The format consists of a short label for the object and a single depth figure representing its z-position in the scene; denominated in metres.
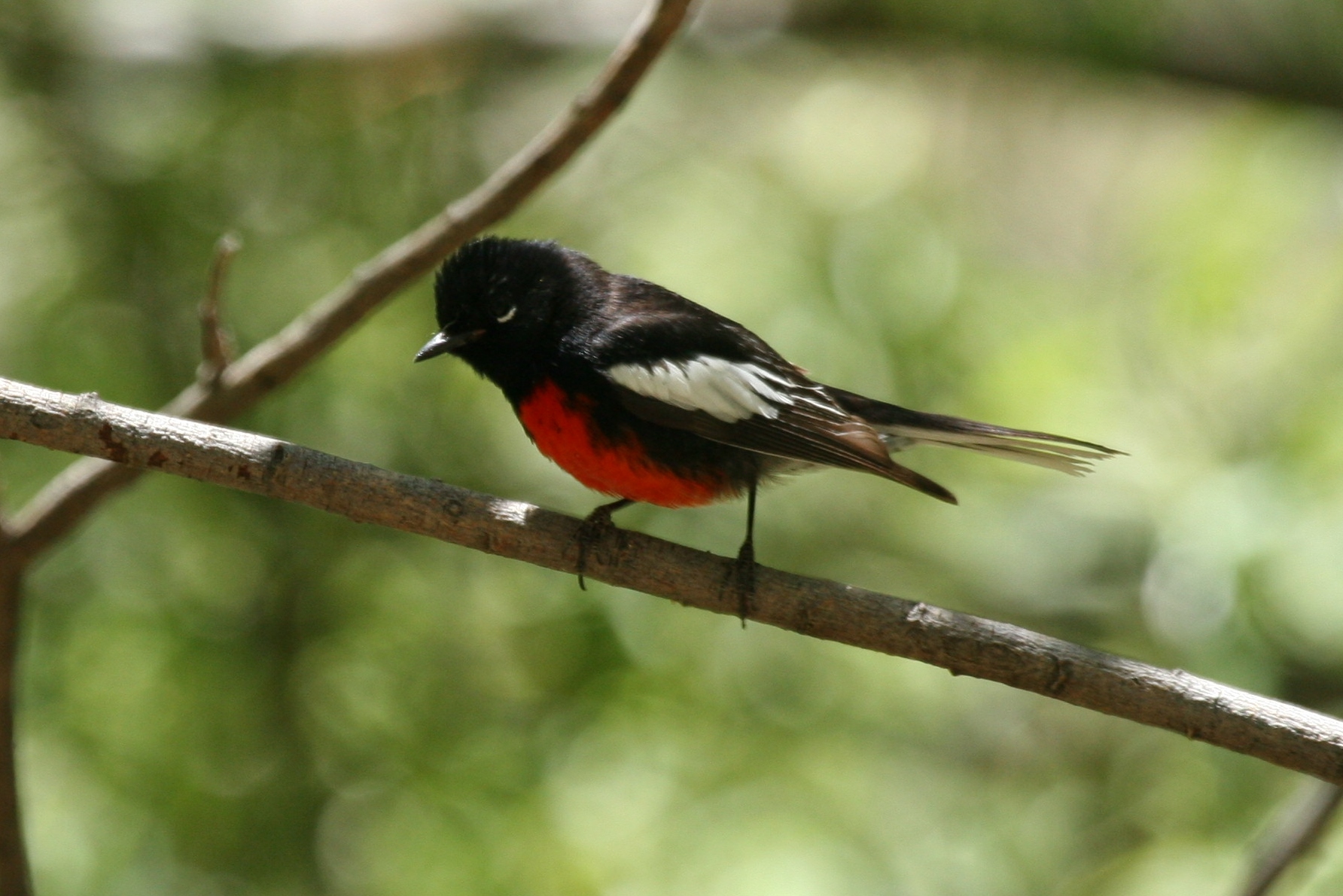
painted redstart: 5.58
